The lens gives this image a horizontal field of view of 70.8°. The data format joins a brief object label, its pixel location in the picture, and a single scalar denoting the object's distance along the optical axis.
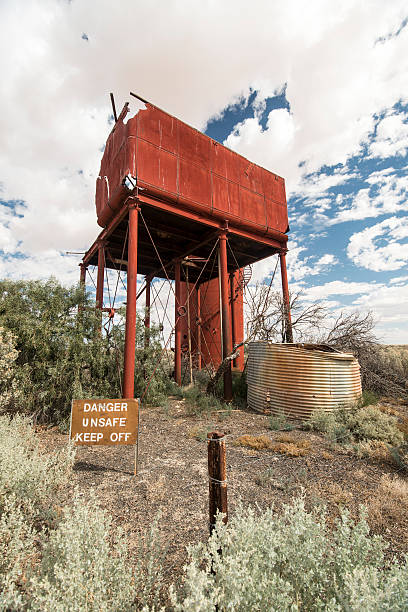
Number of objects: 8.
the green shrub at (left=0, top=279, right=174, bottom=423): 7.17
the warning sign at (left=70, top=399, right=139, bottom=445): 4.82
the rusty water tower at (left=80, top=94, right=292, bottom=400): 8.66
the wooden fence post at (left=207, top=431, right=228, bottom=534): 2.46
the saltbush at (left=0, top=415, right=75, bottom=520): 3.34
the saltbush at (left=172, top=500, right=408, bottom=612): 1.57
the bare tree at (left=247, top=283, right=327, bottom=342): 12.23
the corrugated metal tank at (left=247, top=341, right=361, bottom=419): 7.77
